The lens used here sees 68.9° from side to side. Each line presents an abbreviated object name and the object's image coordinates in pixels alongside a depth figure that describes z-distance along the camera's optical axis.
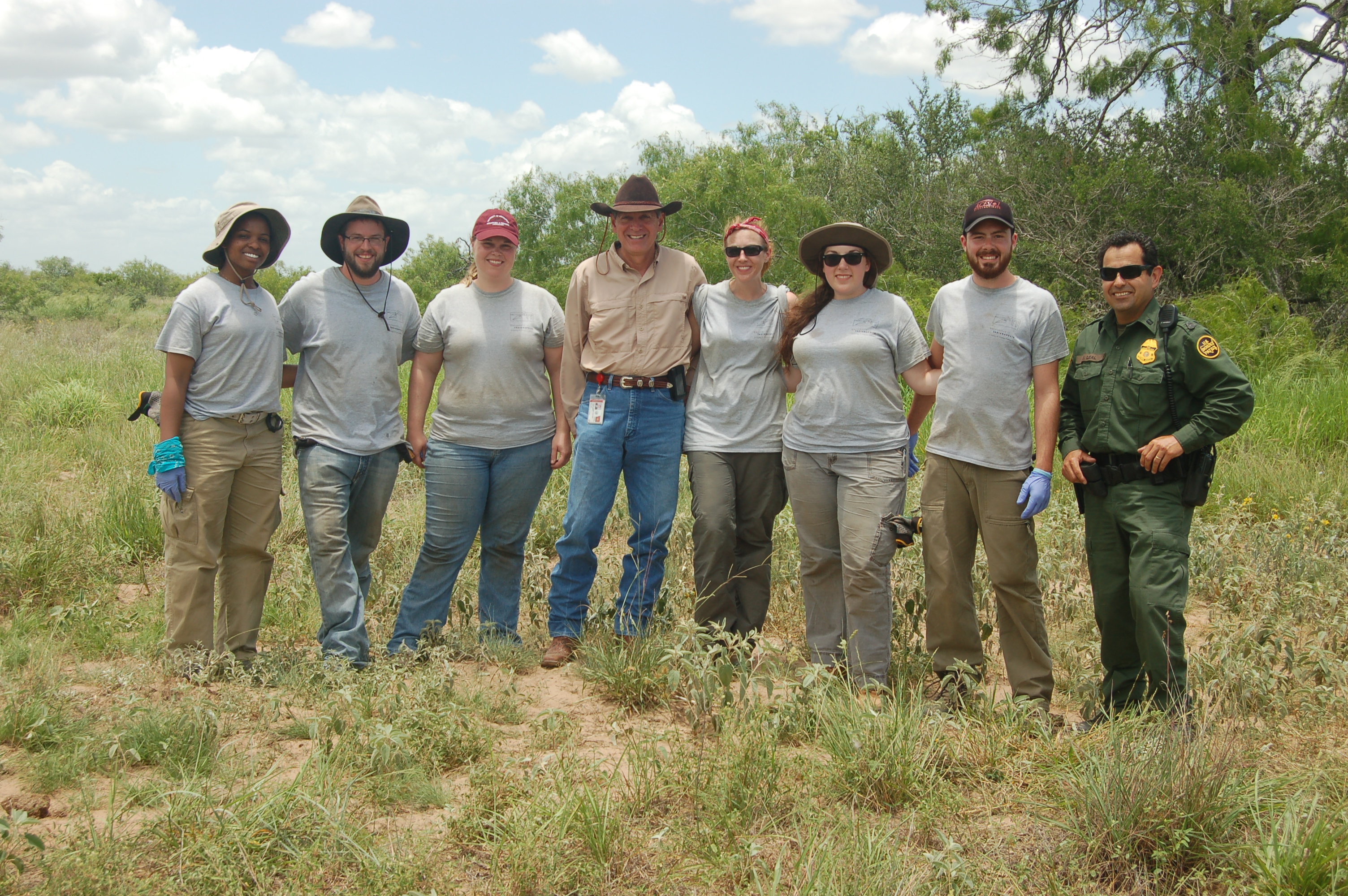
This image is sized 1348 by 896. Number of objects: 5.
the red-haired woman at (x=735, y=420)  4.36
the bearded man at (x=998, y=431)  3.86
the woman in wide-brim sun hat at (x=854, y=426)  4.09
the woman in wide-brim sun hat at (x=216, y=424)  4.14
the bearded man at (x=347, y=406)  4.31
